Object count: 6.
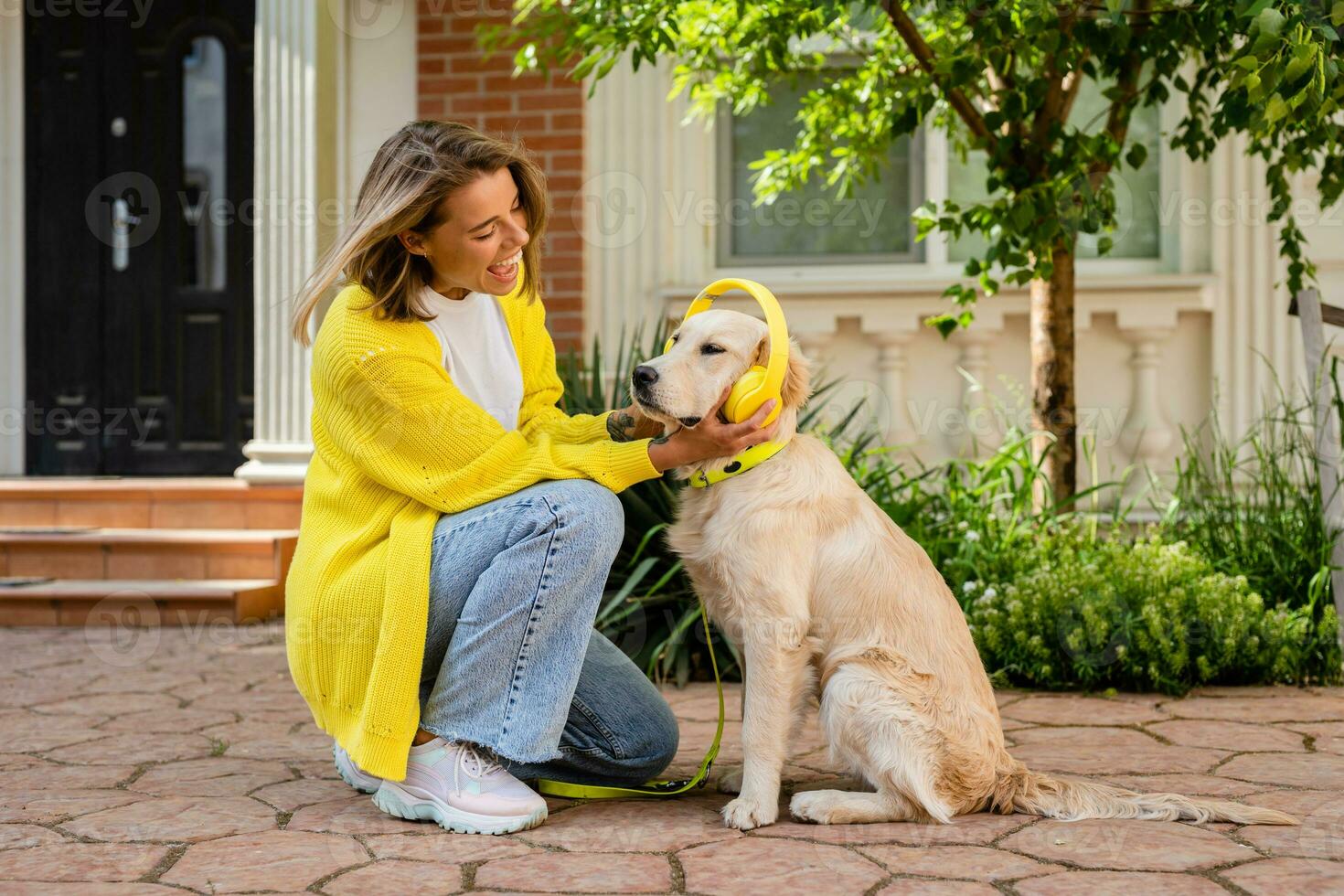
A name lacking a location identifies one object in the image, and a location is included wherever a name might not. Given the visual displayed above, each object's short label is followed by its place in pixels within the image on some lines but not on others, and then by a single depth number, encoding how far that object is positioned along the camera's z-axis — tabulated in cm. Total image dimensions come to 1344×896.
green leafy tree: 359
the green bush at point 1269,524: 426
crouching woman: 245
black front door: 662
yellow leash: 276
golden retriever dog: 243
